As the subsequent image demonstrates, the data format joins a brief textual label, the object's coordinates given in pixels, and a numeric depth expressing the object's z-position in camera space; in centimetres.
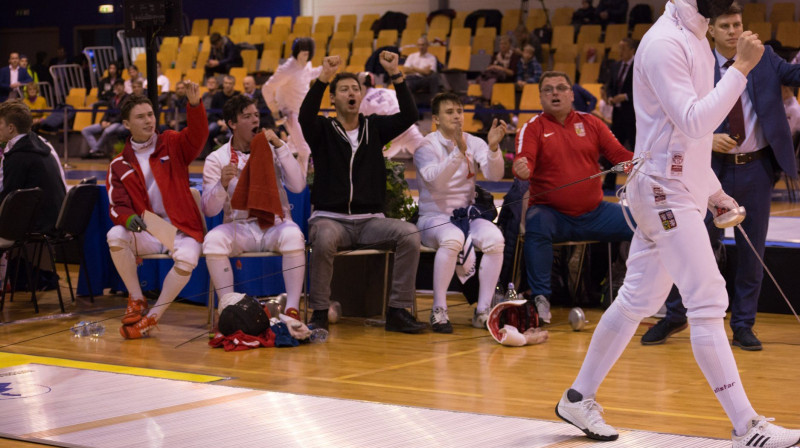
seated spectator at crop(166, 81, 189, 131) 1285
